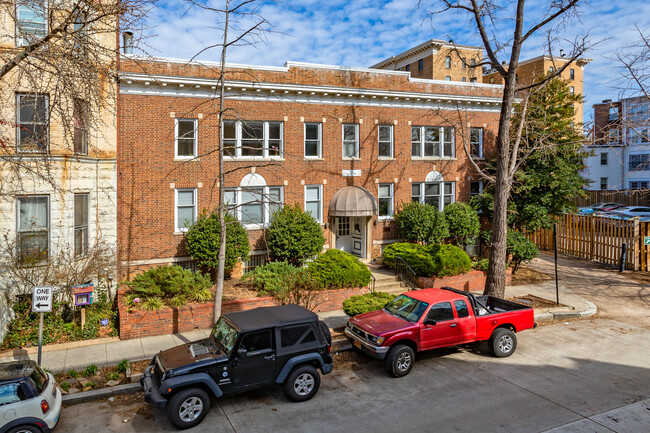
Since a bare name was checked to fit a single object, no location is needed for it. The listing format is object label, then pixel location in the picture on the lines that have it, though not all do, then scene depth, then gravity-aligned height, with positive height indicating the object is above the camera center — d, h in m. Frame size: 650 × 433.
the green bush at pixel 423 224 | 20.41 -0.54
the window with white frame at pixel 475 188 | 24.03 +1.36
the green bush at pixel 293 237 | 17.31 -0.99
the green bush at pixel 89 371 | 10.23 -3.73
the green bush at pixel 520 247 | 19.58 -1.53
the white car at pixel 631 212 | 39.59 +0.14
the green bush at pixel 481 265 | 19.16 -2.29
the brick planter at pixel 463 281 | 17.39 -2.79
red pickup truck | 10.32 -2.80
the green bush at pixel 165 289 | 13.27 -2.42
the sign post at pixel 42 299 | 9.56 -1.93
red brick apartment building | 17.02 +2.93
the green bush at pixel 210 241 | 16.16 -1.10
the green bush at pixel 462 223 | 21.09 -0.50
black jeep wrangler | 8.04 -2.95
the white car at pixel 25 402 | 7.05 -3.15
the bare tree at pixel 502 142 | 14.61 +2.46
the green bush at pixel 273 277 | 14.88 -2.29
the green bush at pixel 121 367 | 10.48 -3.71
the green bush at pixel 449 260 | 17.59 -1.94
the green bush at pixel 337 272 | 15.52 -2.13
